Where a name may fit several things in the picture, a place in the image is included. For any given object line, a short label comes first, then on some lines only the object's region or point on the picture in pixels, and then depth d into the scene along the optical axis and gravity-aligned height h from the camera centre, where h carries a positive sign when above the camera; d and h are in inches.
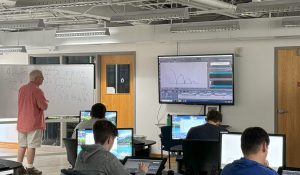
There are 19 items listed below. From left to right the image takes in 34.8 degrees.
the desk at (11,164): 181.1 -29.3
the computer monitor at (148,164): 157.3 -25.4
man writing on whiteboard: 298.2 -17.7
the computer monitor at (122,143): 192.6 -22.0
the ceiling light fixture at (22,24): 296.0 +41.7
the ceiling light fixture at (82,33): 326.7 +39.5
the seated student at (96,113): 220.5 -11.2
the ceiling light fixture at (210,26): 307.4 +40.4
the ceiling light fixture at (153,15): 255.3 +40.9
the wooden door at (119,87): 399.2 +1.4
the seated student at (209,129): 218.1 -18.9
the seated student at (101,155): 135.0 -18.9
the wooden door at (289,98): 327.6 -7.0
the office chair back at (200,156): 198.1 -28.5
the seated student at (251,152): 111.7 -15.5
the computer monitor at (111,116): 284.9 -16.3
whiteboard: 354.3 +0.8
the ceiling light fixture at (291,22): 289.8 +40.2
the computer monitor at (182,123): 276.1 -20.1
